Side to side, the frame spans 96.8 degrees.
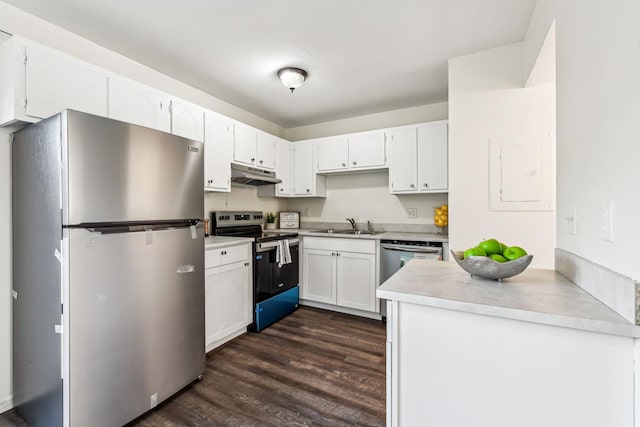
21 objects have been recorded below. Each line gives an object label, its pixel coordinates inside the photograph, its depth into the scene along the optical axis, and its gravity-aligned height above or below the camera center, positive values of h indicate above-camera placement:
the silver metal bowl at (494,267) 1.03 -0.21
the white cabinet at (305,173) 3.85 +0.54
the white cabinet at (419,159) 3.06 +0.59
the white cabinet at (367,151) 3.39 +0.76
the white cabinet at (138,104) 2.03 +0.84
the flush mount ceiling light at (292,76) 2.59 +1.26
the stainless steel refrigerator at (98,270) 1.38 -0.30
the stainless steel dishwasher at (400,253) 2.83 -0.42
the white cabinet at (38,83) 1.58 +0.79
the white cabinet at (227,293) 2.37 -0.72
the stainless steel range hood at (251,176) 3.06 +0.43
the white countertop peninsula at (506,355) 0.74 -0.43
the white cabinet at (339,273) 3.14 -0.70
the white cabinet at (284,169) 3.78 +0.60
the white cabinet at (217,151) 2.73 +0.63
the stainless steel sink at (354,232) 3.61 -0.25
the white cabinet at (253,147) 3.10 +0.78
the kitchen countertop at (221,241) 2.38 -0.25
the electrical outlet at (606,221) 0.86 -0.03
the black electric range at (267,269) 2.86 -0.61
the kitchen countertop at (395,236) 2.86 -0.26
